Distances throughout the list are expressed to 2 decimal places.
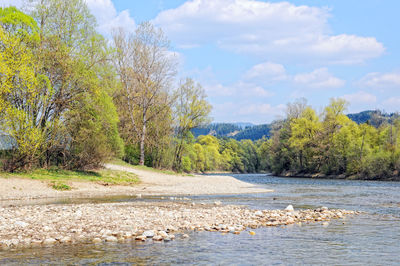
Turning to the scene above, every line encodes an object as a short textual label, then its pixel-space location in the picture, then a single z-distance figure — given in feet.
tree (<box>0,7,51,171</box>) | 87.71
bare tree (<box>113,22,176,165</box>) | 168.45
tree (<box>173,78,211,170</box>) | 203.31
